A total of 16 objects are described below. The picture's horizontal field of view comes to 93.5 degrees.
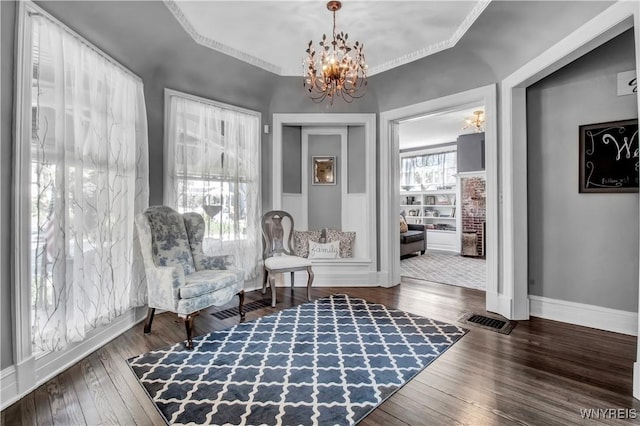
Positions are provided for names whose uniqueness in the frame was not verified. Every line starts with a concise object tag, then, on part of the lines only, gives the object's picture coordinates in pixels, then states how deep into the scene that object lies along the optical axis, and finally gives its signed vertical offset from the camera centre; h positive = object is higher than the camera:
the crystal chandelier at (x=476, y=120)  5.36 +1.76
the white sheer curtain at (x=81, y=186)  2.00 +0.23
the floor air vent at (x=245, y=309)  3.26 -1.08
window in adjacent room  8.02 +1.20
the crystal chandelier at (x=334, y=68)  2.68 +1.34
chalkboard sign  2.71 +0.52
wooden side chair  3.98 -0.32
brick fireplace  6.95 +0.15
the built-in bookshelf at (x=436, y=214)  7.89 -0.01
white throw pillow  4.51 -0.54
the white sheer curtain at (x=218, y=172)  3.43 +0.52
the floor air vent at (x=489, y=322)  2.88 -1.09
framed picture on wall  4.77 +0.70
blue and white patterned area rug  1.73 -1.11
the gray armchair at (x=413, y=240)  6.71 -0.61
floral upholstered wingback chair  2.56 -0.52
